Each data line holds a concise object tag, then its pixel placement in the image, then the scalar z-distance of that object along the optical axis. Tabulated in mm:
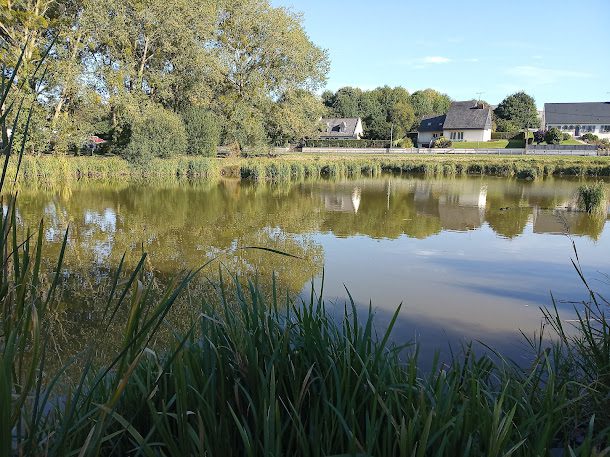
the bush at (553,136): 41844
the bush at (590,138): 47466
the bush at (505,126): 56875
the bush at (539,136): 45978
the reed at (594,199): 12312
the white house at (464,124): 53656
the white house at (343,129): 61750
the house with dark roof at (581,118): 56438
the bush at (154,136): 21031
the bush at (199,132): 24938
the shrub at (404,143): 50344
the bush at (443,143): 47375
